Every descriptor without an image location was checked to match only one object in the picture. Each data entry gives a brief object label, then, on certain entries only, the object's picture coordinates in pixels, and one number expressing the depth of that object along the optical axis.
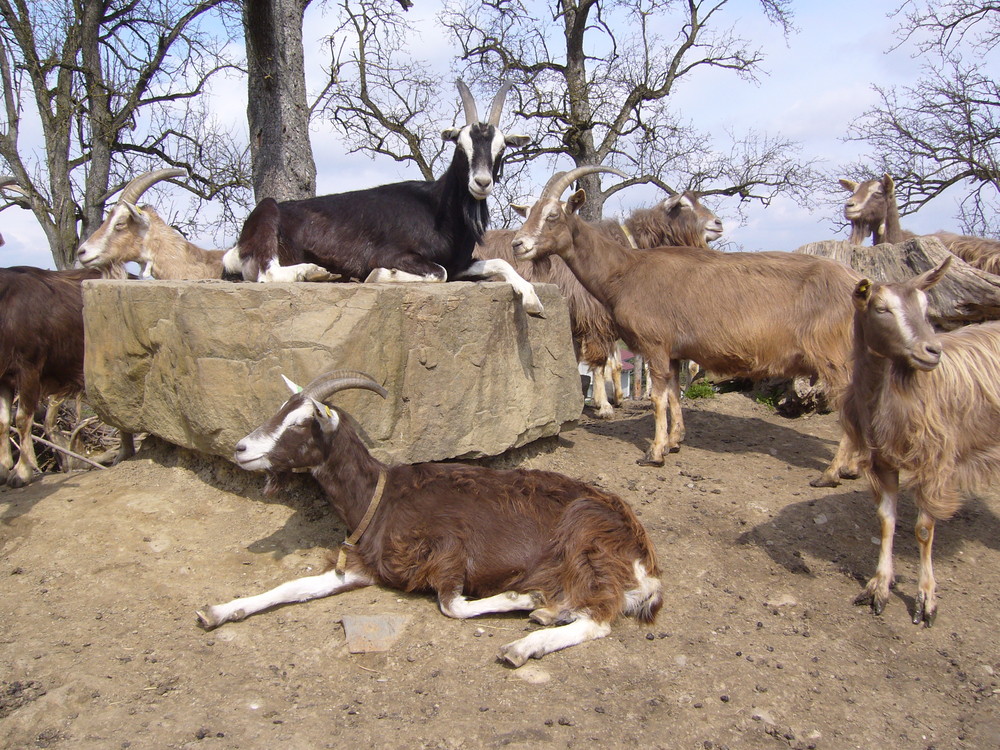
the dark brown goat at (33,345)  6.02
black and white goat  5.05
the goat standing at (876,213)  8.35
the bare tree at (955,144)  12.32
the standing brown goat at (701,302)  5.99
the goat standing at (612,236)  8.40
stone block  4.40
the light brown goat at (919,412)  3.78
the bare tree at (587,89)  13.37
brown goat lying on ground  3.75
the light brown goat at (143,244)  6.26
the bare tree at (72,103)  11.57
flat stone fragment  3.50
